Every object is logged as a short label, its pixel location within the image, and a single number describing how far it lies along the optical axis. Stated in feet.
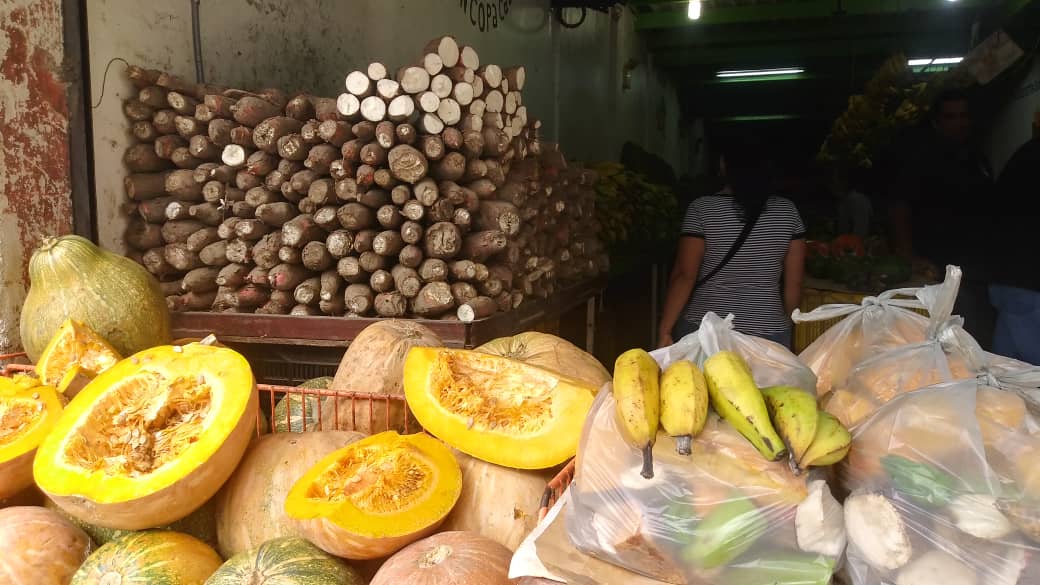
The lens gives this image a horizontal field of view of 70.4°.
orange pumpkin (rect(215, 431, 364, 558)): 6.03
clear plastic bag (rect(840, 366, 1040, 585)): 3.82
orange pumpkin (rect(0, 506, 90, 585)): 5.73
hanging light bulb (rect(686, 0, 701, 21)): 27.53
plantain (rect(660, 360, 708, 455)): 4.23
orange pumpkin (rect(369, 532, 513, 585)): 4.86
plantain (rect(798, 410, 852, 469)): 4.07
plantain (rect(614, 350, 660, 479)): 4.30
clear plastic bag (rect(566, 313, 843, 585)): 4.05
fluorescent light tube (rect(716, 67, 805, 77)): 49.08
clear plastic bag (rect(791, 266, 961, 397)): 5.50
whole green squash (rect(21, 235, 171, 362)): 9.09
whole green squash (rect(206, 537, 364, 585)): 5.16
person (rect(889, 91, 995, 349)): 14.20
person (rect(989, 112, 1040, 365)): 12.32
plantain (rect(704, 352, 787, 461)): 4.10
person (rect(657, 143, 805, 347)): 12.48
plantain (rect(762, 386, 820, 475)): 4.08
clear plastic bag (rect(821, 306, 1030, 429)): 4.78
